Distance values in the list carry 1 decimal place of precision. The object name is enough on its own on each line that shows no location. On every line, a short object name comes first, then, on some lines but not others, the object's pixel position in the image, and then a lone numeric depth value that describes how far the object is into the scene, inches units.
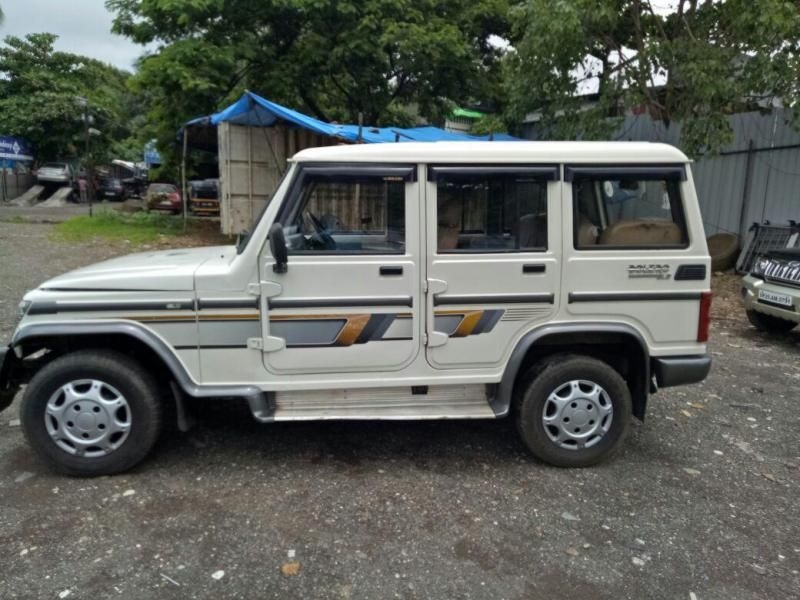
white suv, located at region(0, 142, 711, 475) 143.3
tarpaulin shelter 515.2
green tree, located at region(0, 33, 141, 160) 1166.3
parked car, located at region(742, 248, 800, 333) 275.0
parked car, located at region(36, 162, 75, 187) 1197.7
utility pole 883.8
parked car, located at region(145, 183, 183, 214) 930.1
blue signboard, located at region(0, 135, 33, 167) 1173.1
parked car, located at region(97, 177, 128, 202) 1277.1
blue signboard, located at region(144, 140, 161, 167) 1433.1
